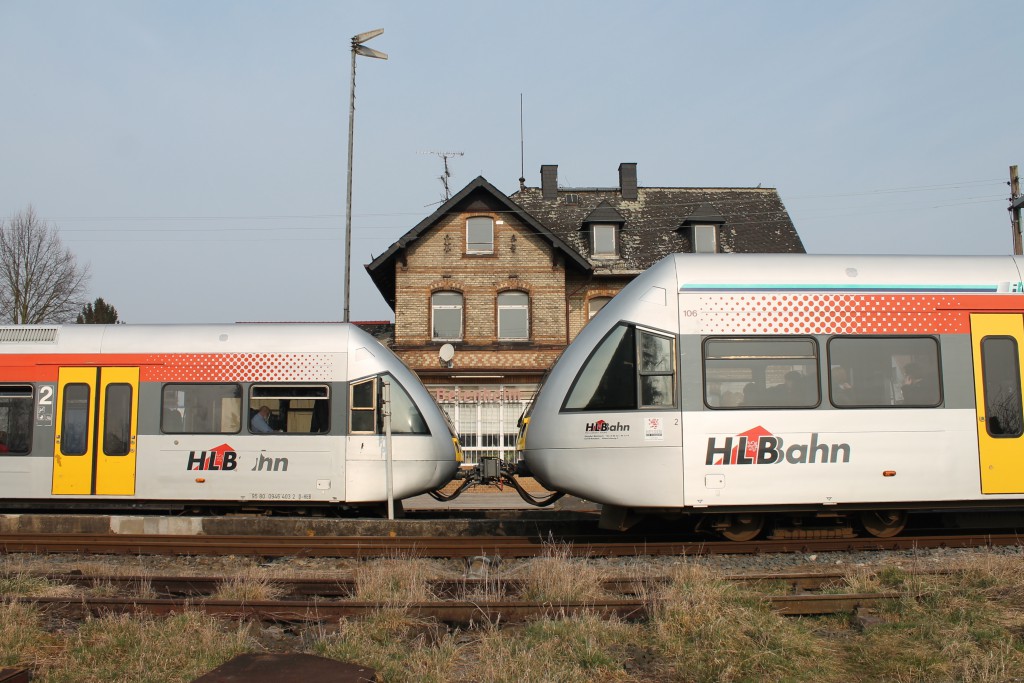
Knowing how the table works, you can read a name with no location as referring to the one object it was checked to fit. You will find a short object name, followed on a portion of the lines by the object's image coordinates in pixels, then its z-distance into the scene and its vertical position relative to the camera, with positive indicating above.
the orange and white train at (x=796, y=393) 9.27 +0.31
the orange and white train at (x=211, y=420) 12.28 +0.10
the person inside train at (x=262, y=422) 12.41 +0.06
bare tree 40.03 +6.92
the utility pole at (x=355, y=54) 24.38 +11.25
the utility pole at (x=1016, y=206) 24.77 +6.26
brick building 26.77 +4.80
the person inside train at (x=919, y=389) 9.52 +0.35
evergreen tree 45.68 +6.38
